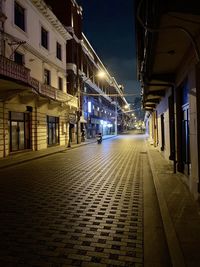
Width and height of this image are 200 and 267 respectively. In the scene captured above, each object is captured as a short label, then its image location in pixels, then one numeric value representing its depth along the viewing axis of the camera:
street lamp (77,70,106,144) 23.15
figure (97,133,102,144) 24.36
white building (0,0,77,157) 12.66
